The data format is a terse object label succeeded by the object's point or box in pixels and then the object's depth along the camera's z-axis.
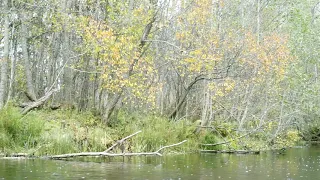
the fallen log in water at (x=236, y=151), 24.38
